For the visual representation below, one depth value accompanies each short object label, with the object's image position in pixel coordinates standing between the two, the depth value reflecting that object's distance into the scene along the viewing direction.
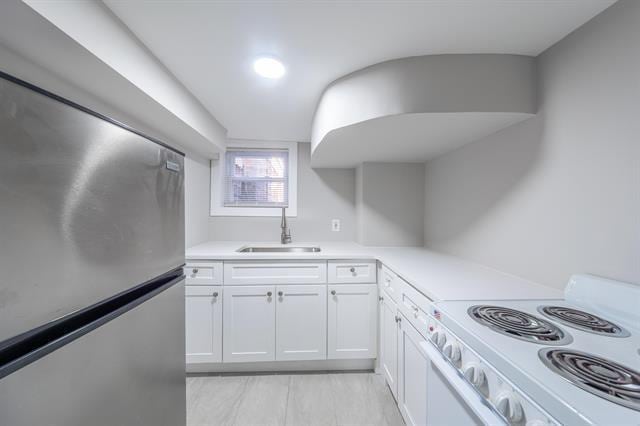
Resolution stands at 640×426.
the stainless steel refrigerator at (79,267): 0.39
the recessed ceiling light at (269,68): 1.19
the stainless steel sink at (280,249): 2.16
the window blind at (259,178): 2.51
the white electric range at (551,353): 0.46
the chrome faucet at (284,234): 2.38
